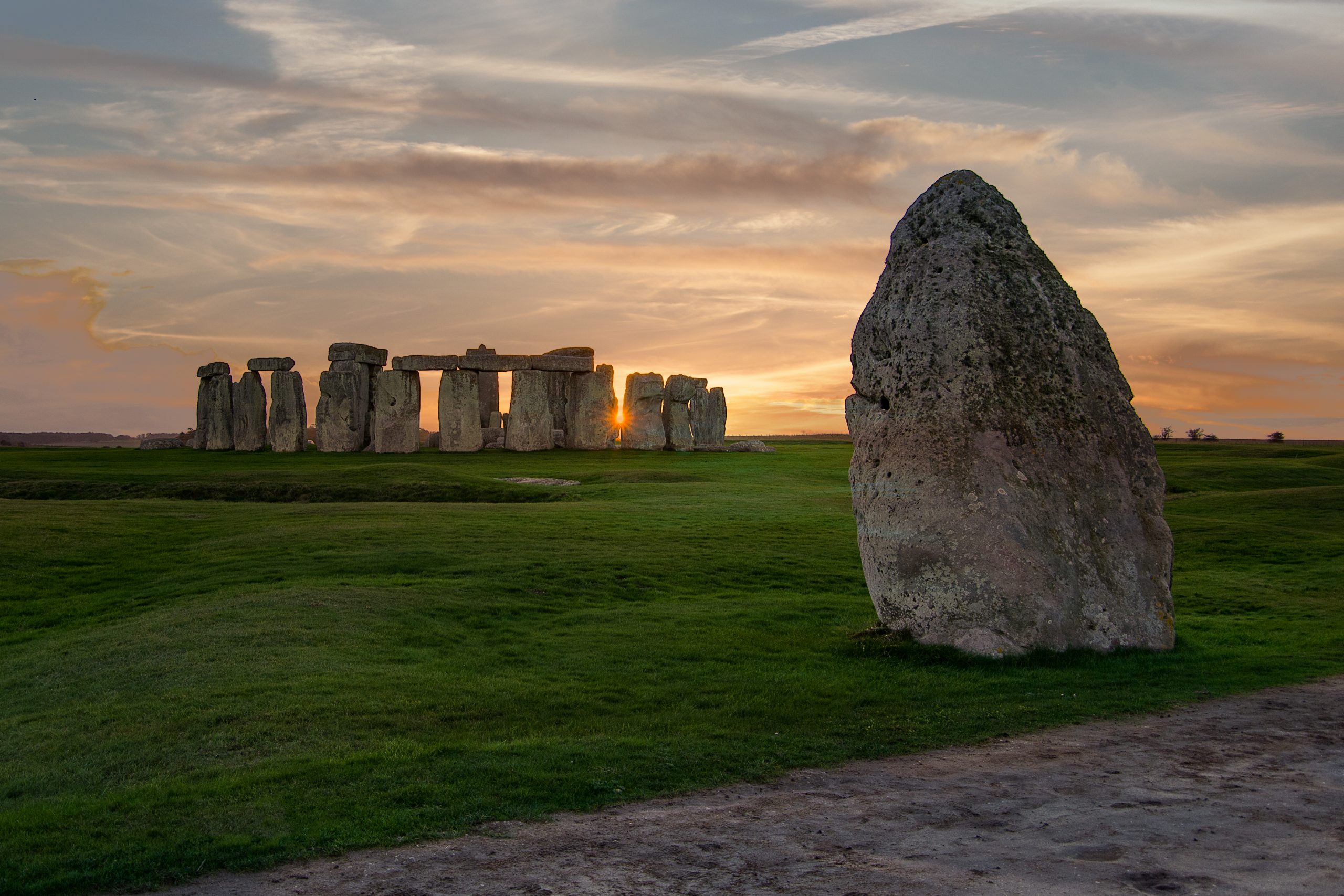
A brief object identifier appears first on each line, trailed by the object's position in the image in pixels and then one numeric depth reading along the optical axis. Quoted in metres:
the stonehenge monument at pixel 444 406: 49.22
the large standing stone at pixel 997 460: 12.23
